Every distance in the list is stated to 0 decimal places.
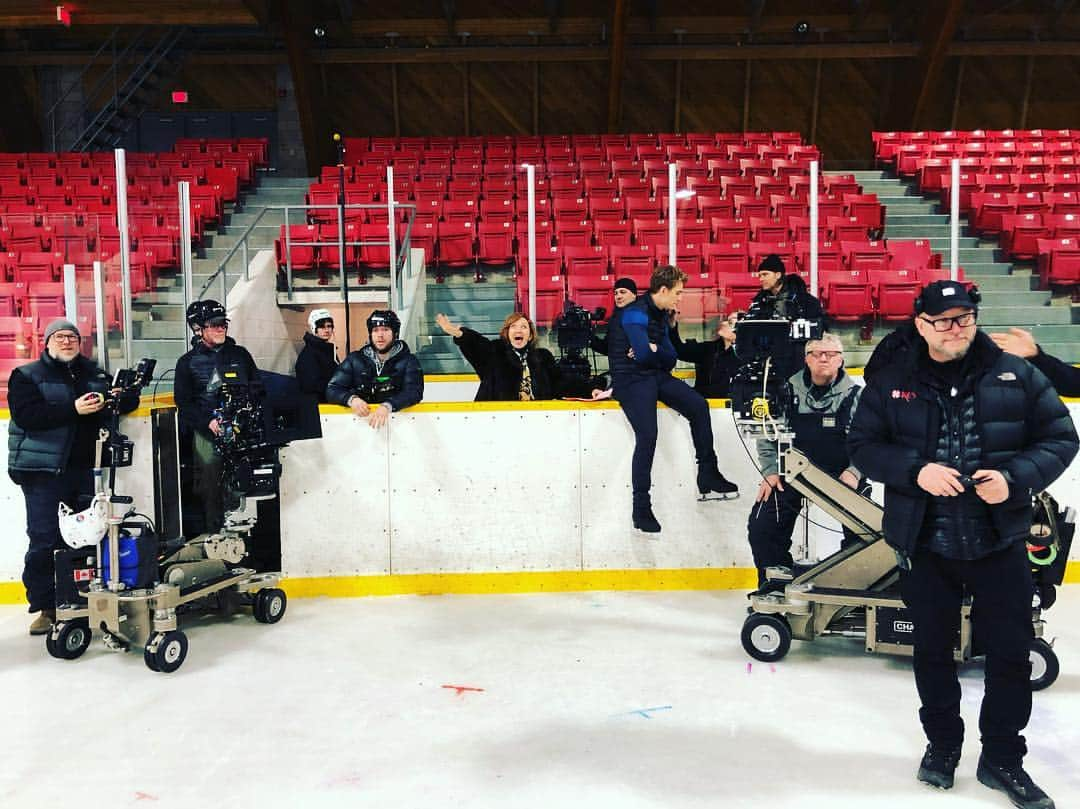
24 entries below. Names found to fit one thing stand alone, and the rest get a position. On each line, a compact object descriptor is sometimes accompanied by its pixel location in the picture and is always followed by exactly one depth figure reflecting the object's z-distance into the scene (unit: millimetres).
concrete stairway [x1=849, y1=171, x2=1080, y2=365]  6066
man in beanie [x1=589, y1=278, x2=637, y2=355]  5312
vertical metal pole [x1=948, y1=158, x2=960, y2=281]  6770
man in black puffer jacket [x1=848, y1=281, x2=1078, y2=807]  2688
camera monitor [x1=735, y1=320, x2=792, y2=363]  4281
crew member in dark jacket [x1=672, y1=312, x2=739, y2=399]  5691
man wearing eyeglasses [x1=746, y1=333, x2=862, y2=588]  4355
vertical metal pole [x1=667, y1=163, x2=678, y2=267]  6695
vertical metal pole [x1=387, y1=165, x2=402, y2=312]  7186
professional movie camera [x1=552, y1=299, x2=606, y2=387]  5887
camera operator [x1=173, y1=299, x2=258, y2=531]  5012
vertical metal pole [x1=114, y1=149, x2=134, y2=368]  5582
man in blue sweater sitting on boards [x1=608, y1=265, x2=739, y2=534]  5219
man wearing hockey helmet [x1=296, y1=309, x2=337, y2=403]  6105
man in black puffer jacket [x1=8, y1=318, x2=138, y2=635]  4488
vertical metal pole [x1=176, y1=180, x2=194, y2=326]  6312
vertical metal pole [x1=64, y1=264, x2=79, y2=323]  5254
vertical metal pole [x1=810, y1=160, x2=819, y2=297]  6465
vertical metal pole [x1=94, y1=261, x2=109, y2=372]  5395
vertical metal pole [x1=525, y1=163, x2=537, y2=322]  6309
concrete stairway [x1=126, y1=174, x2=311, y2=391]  5781
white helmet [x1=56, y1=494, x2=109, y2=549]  4230
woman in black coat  5777
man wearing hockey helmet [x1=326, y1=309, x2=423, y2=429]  5410
